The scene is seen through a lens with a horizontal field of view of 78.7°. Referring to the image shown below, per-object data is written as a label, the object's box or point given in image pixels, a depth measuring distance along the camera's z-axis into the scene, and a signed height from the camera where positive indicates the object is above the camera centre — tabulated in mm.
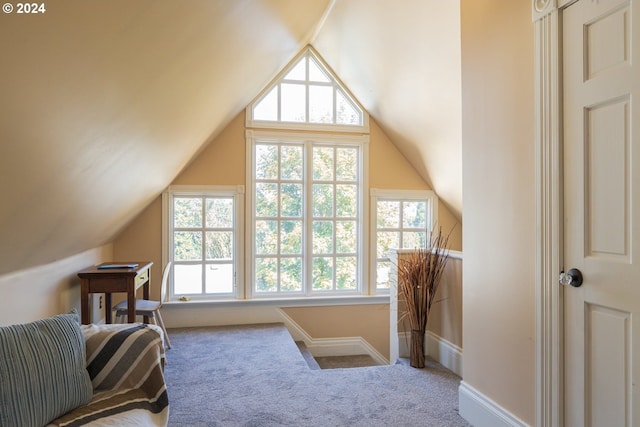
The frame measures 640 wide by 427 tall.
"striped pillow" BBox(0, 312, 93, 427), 1349 -574
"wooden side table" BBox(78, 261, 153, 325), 2979 -498
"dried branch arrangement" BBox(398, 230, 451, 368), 3066 -549
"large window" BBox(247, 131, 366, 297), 4492 +56
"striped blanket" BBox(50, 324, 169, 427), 1658 -696
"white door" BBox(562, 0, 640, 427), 1399 +32
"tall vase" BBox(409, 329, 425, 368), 3066 -1025
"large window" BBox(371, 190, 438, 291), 4711 -41
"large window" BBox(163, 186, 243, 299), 4320 -247
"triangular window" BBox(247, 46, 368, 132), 4477 +1371
